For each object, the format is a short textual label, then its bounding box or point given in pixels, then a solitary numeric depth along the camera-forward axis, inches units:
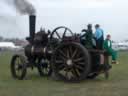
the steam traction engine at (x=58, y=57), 491.8
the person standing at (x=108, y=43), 622.2
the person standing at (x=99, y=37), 514.0
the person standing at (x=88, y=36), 505.7
